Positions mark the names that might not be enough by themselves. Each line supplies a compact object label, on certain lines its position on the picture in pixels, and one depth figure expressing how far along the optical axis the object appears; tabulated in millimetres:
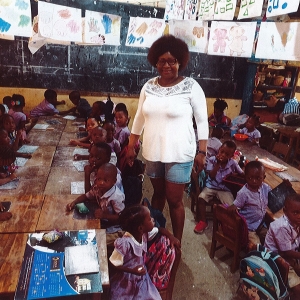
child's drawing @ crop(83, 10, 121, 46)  5312
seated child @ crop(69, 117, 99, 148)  4461
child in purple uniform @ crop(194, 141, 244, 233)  3823
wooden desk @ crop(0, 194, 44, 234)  2245
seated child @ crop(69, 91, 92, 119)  6692
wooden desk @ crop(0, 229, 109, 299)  1703
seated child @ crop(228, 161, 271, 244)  3160
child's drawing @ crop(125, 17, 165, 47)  5447
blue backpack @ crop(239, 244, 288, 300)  2402
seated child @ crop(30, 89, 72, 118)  6551
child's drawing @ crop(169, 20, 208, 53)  4918
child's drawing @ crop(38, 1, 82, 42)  4660
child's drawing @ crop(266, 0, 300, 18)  3023
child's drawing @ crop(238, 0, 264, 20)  3547
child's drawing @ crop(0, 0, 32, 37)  4269
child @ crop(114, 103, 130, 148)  4988
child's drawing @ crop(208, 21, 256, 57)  4148
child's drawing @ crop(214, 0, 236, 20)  3988
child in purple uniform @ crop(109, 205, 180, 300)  2143
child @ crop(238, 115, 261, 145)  5287
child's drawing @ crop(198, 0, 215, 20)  4402
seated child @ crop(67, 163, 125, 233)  2668
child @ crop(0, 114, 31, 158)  4543
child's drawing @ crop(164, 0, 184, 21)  5164
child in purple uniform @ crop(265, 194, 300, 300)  2555
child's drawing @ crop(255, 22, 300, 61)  3570
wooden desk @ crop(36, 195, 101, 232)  2305
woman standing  2705
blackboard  7211
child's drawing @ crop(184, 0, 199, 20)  4879
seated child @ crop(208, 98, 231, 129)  6386
